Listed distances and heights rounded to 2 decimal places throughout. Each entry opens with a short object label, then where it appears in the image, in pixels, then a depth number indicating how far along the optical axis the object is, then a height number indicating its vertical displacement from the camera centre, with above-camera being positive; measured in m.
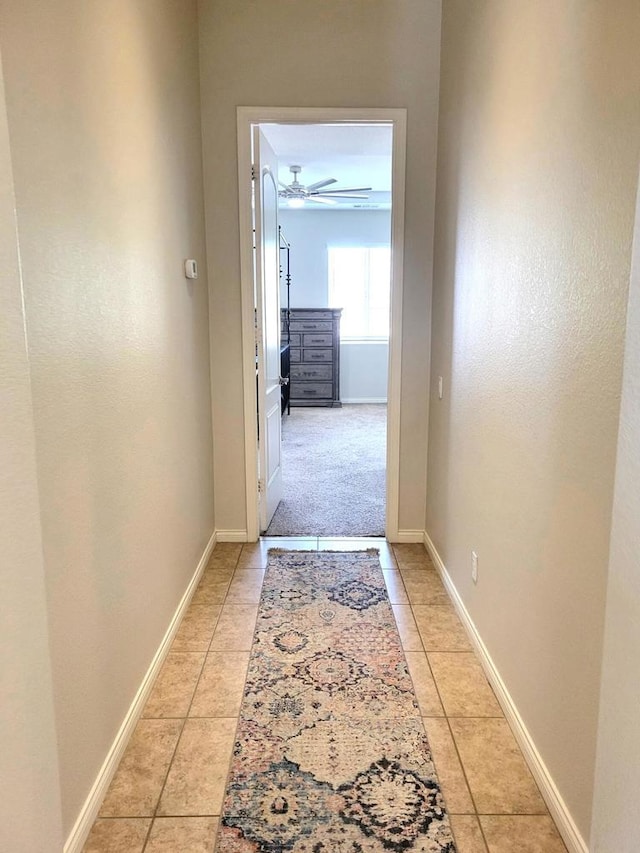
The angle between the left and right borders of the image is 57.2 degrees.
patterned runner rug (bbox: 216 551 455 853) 1.51 -1.28
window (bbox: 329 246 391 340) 8.45 +0.54
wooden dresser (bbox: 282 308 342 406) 8.02 -0.42
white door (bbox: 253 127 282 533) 3.30 +0.03
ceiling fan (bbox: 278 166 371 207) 6.00 +1.41
